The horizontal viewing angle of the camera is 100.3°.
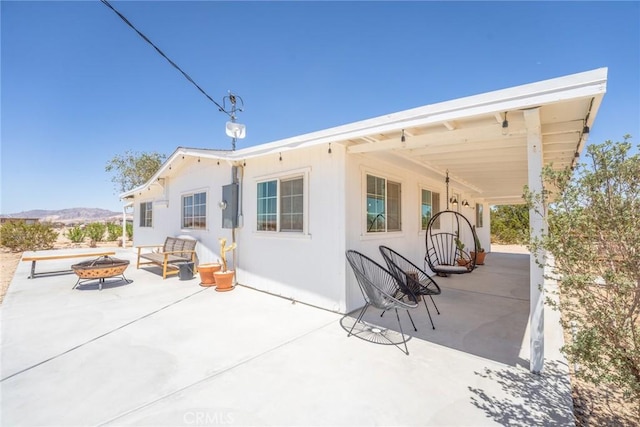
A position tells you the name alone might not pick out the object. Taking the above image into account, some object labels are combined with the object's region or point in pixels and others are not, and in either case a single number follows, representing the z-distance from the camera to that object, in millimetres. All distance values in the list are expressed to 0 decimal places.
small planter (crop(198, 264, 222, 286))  5715
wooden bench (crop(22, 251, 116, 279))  6306
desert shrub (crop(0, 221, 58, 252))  11398
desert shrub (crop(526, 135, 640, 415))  1603
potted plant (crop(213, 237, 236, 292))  5350
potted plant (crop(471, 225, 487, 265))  9070
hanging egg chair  7004
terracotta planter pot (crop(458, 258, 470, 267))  7367
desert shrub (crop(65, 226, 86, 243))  14383
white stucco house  2570
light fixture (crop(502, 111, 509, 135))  2686
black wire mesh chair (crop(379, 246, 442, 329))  3526
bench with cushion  6727
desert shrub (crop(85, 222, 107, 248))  14891
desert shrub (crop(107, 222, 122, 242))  16562
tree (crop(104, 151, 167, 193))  20203
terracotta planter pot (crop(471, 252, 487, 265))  9078
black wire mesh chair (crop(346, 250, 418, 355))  3004
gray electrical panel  5809
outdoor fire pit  5397
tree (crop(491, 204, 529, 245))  16391
